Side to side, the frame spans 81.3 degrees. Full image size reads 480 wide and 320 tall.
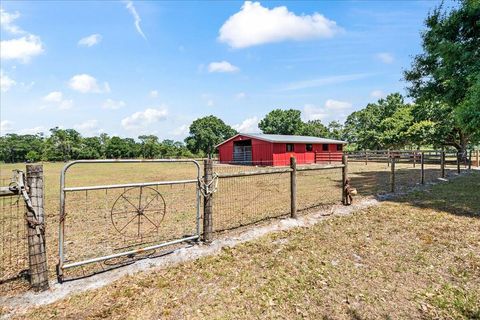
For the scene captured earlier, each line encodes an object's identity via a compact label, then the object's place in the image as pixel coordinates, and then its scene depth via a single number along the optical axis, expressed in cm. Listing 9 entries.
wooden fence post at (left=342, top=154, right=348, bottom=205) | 753
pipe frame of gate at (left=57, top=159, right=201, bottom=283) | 348
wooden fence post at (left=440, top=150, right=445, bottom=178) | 1312
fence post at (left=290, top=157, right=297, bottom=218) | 632
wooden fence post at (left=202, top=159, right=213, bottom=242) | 489
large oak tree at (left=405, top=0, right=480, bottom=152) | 804
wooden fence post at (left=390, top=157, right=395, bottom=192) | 917
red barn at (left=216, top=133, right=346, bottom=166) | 2628
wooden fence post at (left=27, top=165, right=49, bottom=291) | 327
